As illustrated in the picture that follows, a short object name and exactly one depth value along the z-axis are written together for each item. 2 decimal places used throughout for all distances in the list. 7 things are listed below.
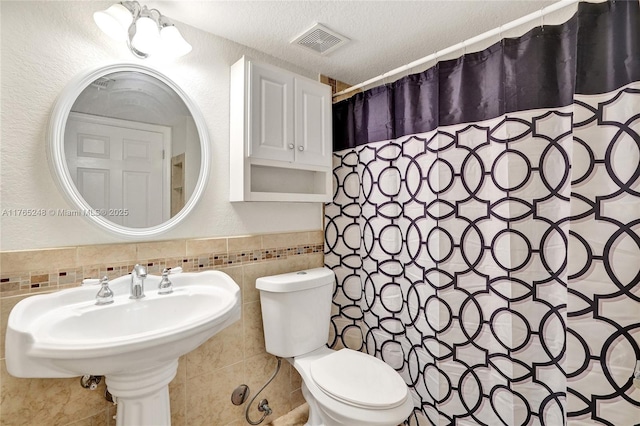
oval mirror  1.21
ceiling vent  1.56
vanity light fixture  1.22
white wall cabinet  1.58
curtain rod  1.12
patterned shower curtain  1.03
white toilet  1.24
